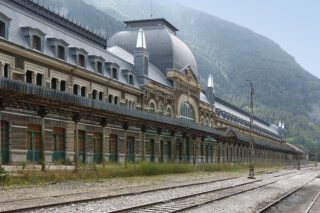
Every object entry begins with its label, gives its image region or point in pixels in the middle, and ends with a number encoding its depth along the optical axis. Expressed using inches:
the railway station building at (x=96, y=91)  1352.9
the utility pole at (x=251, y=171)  1762.1
